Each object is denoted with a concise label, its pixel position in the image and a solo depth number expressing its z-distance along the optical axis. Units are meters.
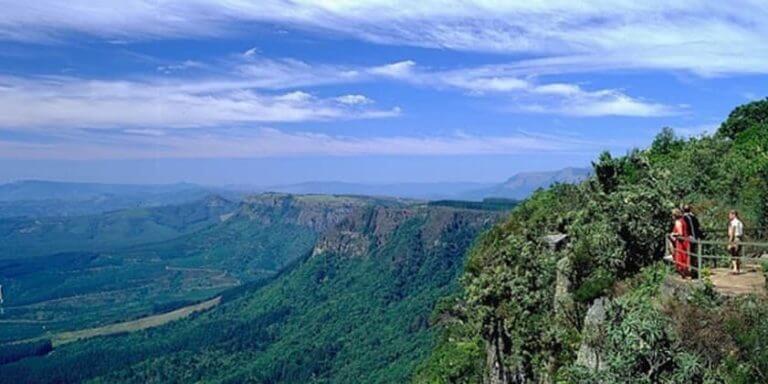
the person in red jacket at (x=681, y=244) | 16.30
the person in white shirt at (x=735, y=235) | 17.16
